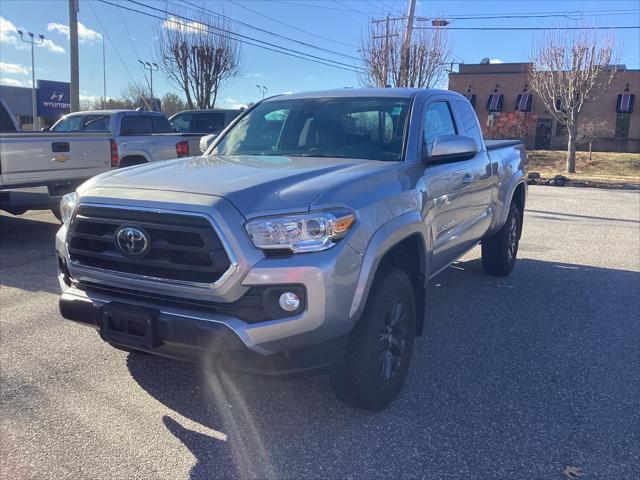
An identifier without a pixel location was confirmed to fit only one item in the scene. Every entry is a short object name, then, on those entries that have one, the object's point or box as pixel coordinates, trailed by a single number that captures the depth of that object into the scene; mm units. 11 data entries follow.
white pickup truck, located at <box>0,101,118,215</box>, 7199
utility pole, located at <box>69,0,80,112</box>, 16344
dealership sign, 49688
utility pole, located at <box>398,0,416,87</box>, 20625
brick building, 40031
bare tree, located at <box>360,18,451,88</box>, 24688
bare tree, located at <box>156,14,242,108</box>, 27922
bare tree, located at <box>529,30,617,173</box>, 26406
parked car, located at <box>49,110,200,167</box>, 10070
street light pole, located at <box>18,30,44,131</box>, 43138
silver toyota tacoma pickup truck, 2676
